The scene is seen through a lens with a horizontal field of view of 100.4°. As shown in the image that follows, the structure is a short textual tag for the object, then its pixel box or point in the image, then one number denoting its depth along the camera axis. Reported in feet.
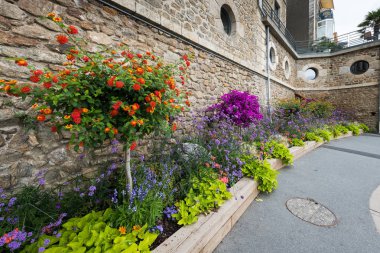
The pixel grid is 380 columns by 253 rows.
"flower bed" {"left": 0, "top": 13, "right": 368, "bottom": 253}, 4.09
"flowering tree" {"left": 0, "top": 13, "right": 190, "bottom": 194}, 3.85
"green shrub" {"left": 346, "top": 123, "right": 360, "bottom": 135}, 27.66
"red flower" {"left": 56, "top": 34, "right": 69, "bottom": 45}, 3.67
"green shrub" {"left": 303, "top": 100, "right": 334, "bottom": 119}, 27.30
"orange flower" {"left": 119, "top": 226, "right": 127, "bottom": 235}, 4.42
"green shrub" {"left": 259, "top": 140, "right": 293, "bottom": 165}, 11.91
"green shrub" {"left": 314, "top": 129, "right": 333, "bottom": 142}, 19.57
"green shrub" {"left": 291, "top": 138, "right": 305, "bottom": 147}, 15.34
